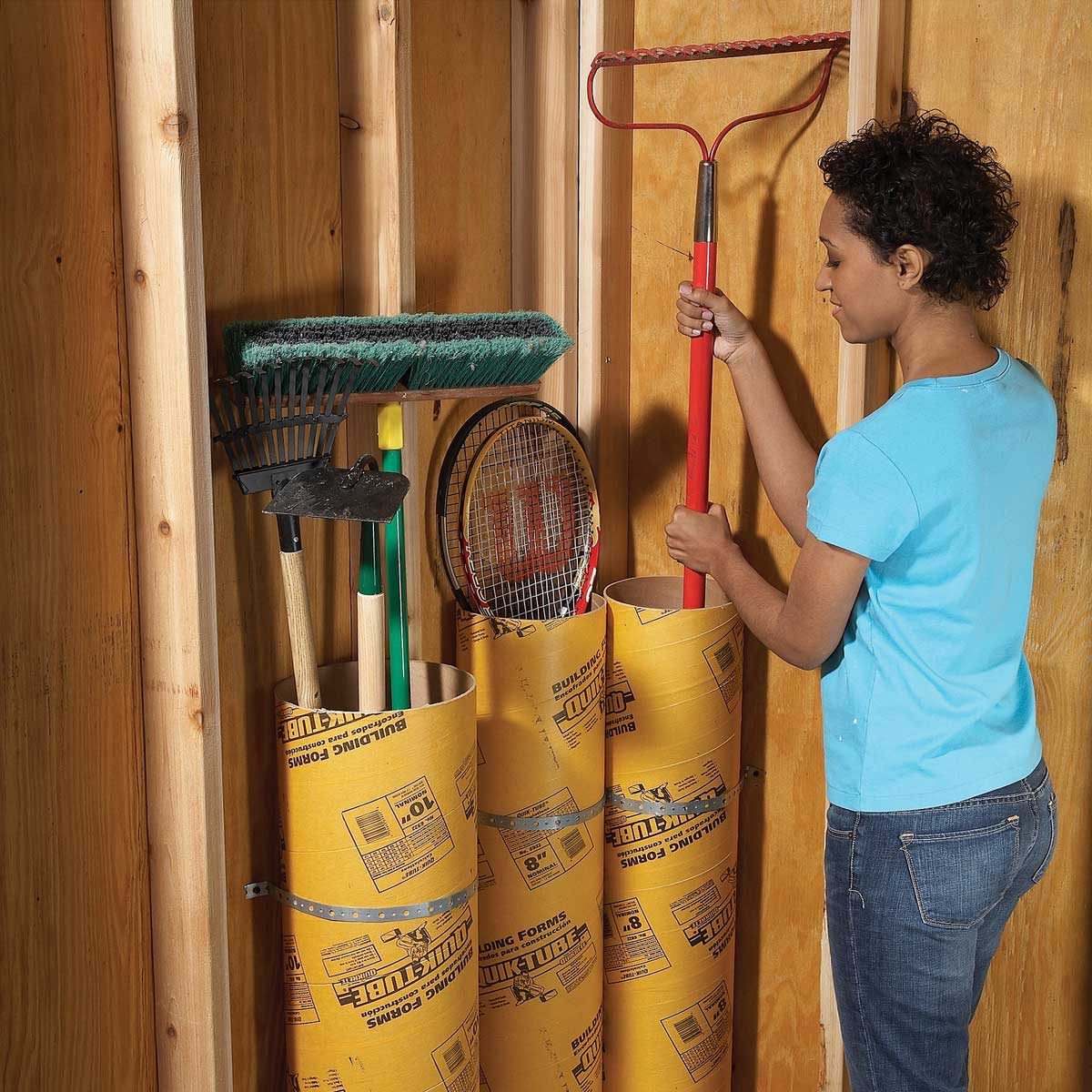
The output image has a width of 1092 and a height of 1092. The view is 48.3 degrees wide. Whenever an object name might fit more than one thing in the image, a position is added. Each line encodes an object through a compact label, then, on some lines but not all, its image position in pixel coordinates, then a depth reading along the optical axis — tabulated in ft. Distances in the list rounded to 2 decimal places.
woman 3.96
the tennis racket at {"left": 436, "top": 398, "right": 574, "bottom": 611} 5.06
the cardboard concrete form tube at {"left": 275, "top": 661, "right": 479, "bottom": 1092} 4.26
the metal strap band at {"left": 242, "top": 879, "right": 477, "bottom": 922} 4.33
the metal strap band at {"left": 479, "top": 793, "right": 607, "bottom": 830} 5.22
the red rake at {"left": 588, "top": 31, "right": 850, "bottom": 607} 5.16
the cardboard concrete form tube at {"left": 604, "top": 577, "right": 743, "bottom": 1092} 5.49
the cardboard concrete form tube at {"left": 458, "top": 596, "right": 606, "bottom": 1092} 5.12
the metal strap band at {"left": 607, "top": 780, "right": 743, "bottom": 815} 5.60
